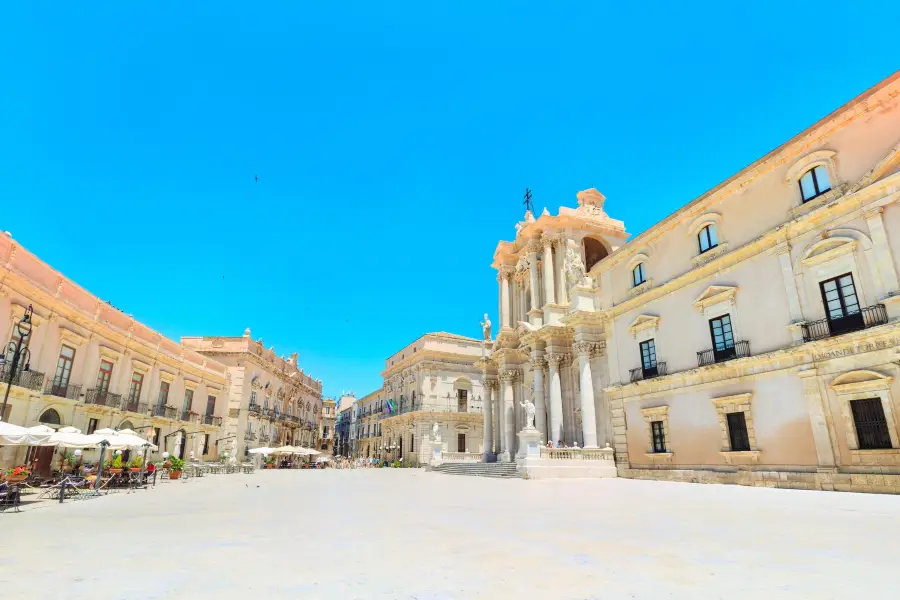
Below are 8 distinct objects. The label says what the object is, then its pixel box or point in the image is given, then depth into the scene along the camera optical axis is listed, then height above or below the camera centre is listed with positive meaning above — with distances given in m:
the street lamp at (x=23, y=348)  17.43 +3.42
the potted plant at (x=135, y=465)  17.36 -0.74
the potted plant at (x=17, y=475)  10.13 -0.63
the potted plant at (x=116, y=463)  15.57 -0.59
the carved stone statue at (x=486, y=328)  35.59 +8.28
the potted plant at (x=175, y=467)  21.03 -0.94
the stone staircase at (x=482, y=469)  22.32 -1.25
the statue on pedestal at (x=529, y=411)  22.23 +1.52
